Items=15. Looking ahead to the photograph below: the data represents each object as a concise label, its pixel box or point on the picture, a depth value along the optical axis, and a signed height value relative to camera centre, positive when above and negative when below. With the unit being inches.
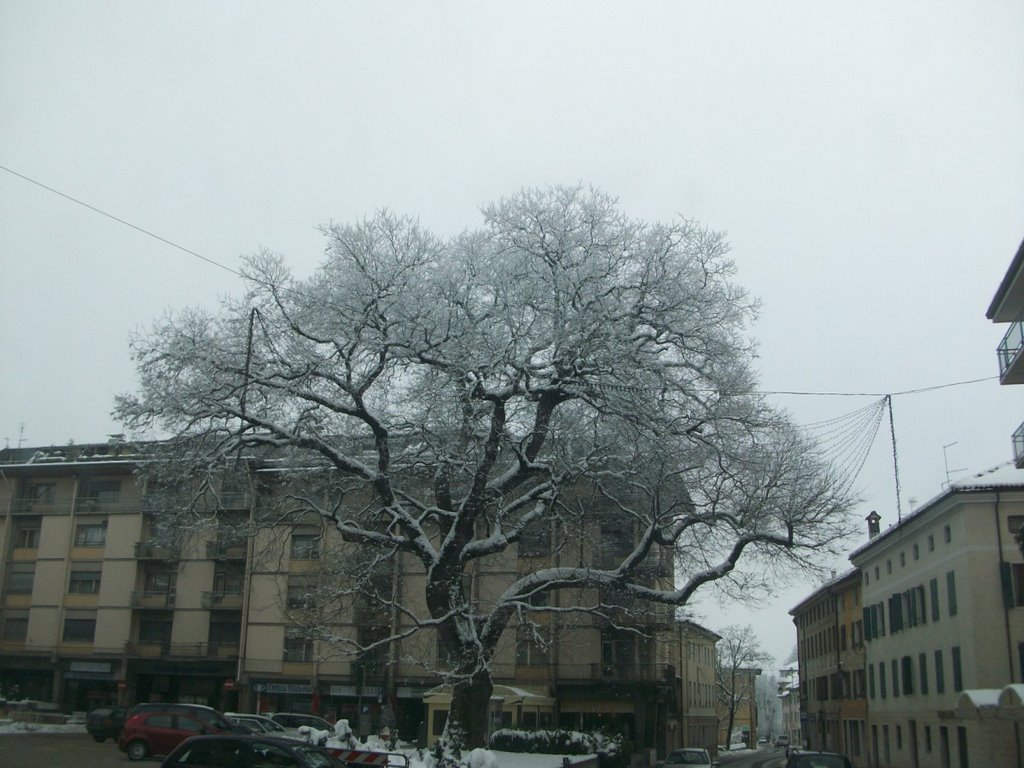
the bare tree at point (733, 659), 3809.1 -12.7
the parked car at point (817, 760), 730.8 -76.5
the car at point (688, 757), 1337.4 -140.5
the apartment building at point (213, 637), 1852.9 +15.6
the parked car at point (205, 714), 1046.4 -76.9
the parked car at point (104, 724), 1421.0 -119.9
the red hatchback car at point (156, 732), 1013.2 -92.8
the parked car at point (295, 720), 1464.1 -110.8
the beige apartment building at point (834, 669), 2298.2 -29.3
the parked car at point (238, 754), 551.5 -61.9
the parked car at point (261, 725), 1246.3 -105.5
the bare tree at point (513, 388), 901.8 +243.3
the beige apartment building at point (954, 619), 1375.5 +64.7
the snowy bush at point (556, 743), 1199.6 -112.6
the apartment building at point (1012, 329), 1117.7 +388.6
